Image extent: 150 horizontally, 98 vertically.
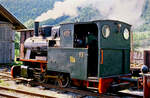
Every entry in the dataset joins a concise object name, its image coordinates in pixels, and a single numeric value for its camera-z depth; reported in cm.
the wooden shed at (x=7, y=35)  1856
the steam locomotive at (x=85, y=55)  736
